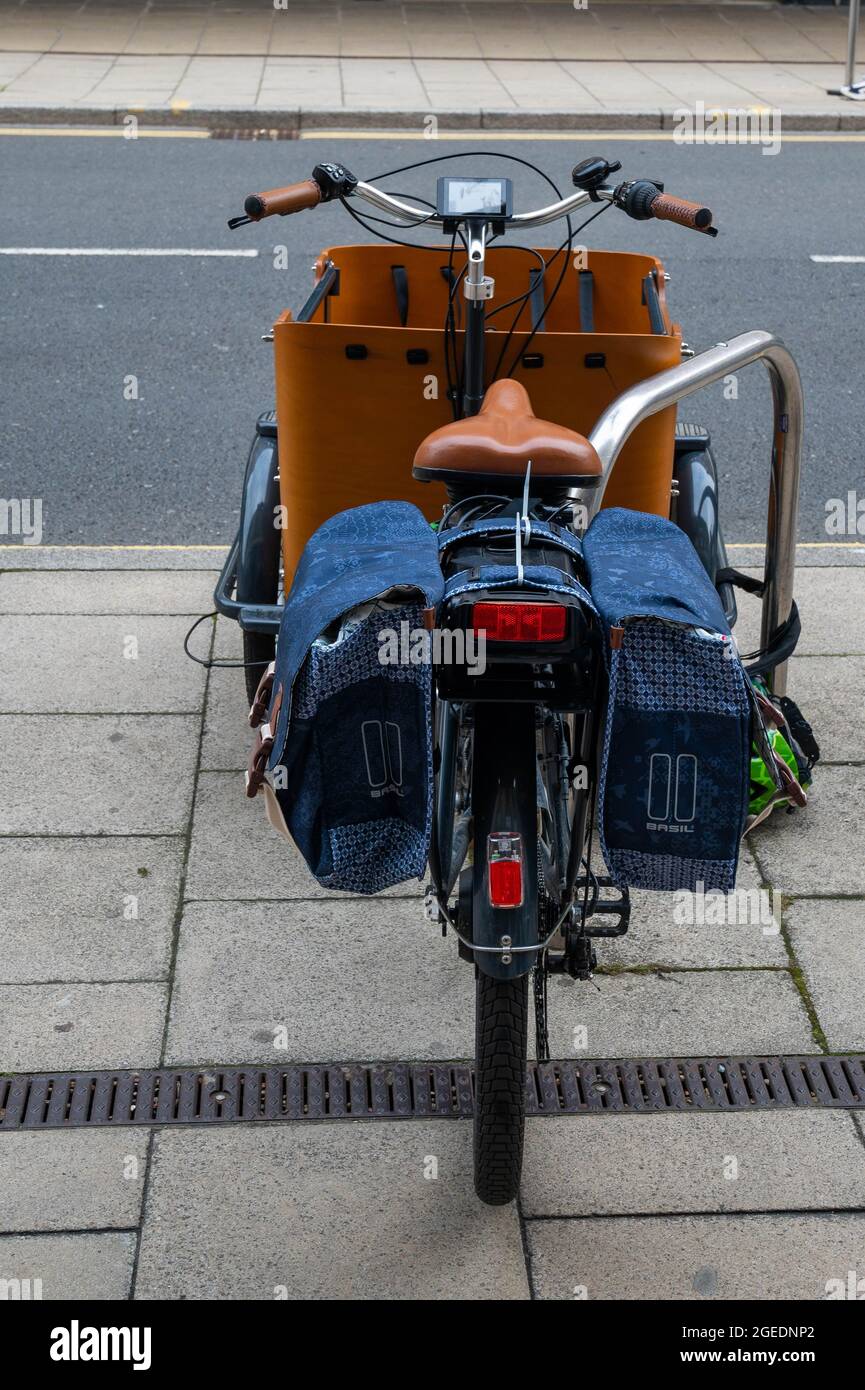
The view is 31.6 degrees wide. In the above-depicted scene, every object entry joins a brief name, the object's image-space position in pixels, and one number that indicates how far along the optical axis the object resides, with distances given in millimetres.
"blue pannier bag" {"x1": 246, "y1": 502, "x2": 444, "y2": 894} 2361
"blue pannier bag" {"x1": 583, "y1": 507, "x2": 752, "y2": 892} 2348
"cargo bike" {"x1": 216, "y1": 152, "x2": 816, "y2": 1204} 2371
